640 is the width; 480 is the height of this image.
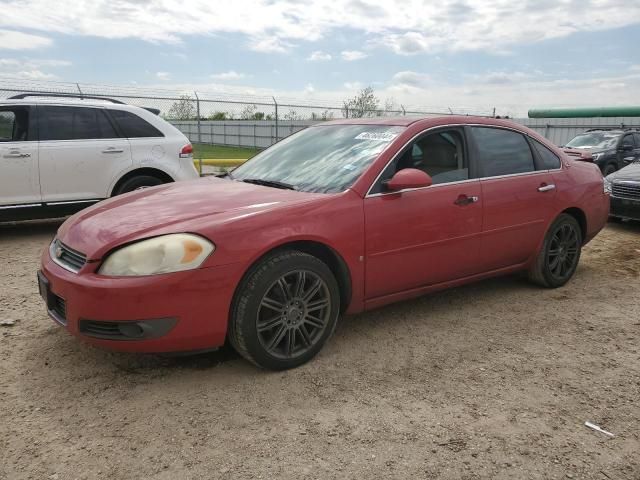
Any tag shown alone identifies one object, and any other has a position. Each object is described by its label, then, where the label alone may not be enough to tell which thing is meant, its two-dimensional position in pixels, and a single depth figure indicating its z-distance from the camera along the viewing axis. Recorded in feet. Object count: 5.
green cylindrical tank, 108.99
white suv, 20.93
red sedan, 9.52
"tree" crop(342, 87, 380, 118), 61.67
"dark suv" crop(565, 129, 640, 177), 47.57
